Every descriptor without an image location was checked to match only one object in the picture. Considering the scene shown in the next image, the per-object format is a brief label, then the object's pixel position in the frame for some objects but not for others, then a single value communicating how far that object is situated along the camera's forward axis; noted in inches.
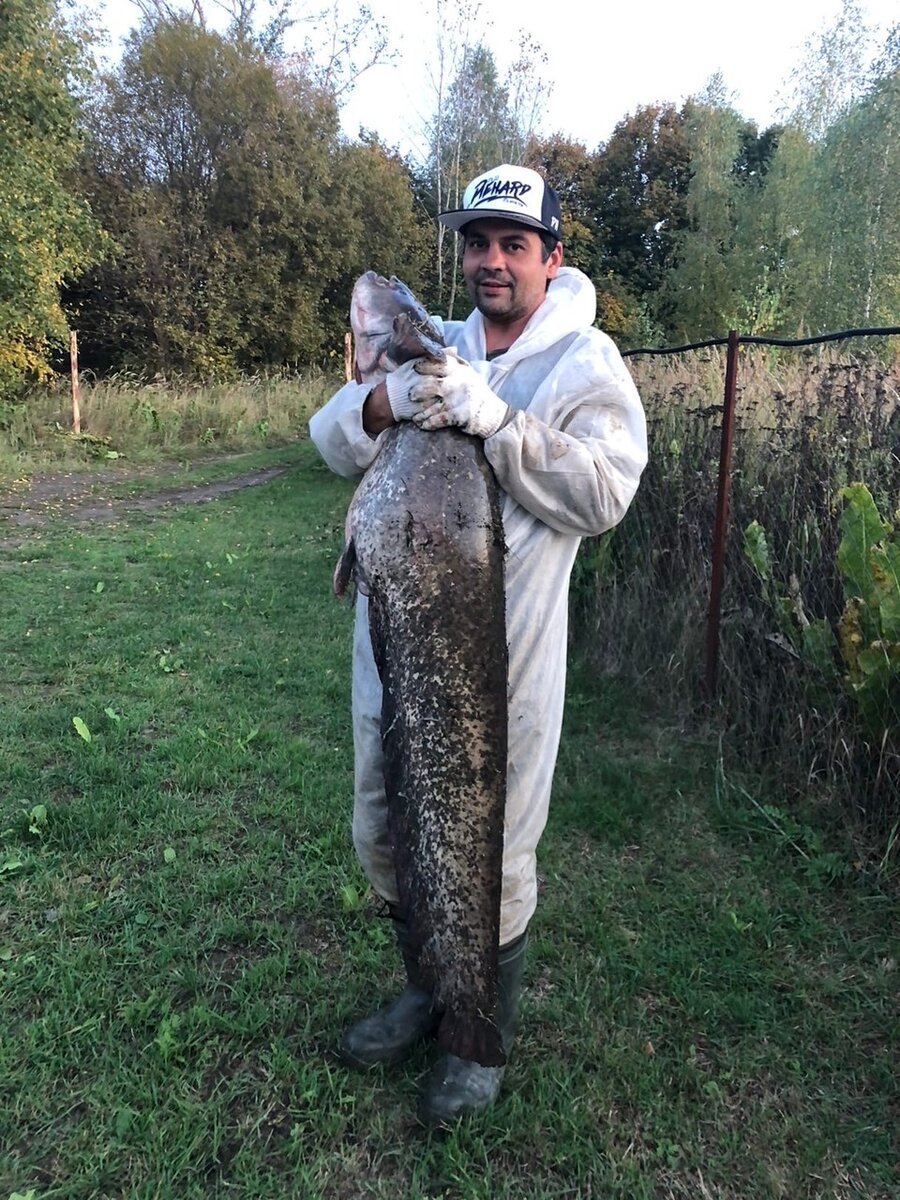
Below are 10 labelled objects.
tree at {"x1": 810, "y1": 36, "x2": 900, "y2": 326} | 866.8
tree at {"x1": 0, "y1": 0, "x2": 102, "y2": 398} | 498.0
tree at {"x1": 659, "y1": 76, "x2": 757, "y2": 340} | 1094.4
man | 72.4
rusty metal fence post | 163.6
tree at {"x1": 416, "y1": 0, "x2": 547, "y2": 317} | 1058.1
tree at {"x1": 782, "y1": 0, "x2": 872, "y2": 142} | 982.4
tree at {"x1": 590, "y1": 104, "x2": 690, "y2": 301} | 1232.8
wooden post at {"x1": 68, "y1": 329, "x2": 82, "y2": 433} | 594.7
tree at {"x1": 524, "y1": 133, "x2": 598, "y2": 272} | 1211.2
